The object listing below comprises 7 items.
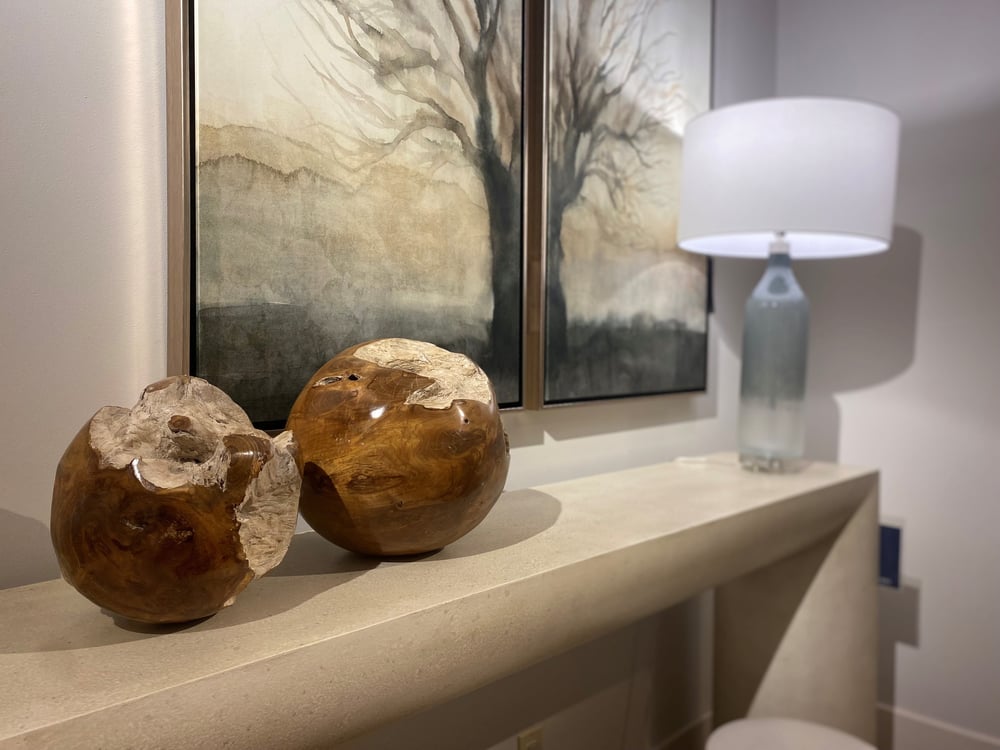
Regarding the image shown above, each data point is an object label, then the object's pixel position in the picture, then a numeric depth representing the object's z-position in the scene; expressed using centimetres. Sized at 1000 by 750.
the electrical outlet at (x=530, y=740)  127
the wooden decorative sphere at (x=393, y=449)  71
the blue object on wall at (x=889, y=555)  175
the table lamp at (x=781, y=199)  127
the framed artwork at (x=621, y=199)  126
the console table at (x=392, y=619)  51
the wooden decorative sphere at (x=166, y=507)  54
